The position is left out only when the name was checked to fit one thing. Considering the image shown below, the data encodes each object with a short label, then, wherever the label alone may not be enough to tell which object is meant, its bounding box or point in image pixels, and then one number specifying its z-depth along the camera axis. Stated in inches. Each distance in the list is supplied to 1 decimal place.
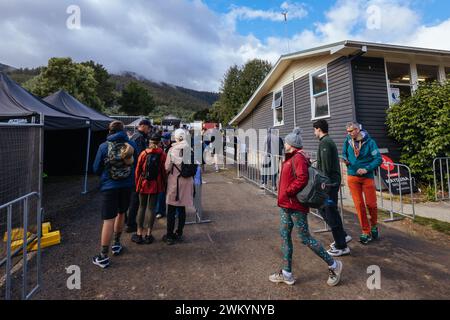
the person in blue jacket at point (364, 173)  151.0
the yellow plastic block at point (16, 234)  141.1
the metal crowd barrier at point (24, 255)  91.6
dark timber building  286.8
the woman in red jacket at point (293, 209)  106.1
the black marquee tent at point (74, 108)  346.6
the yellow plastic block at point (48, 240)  146.8
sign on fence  268.1
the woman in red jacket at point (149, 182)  150.4
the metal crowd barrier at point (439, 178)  261.4
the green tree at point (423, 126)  247.6
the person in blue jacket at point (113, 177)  126.5
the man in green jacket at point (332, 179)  135.9
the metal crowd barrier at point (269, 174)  278.7
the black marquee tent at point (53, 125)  216.2
